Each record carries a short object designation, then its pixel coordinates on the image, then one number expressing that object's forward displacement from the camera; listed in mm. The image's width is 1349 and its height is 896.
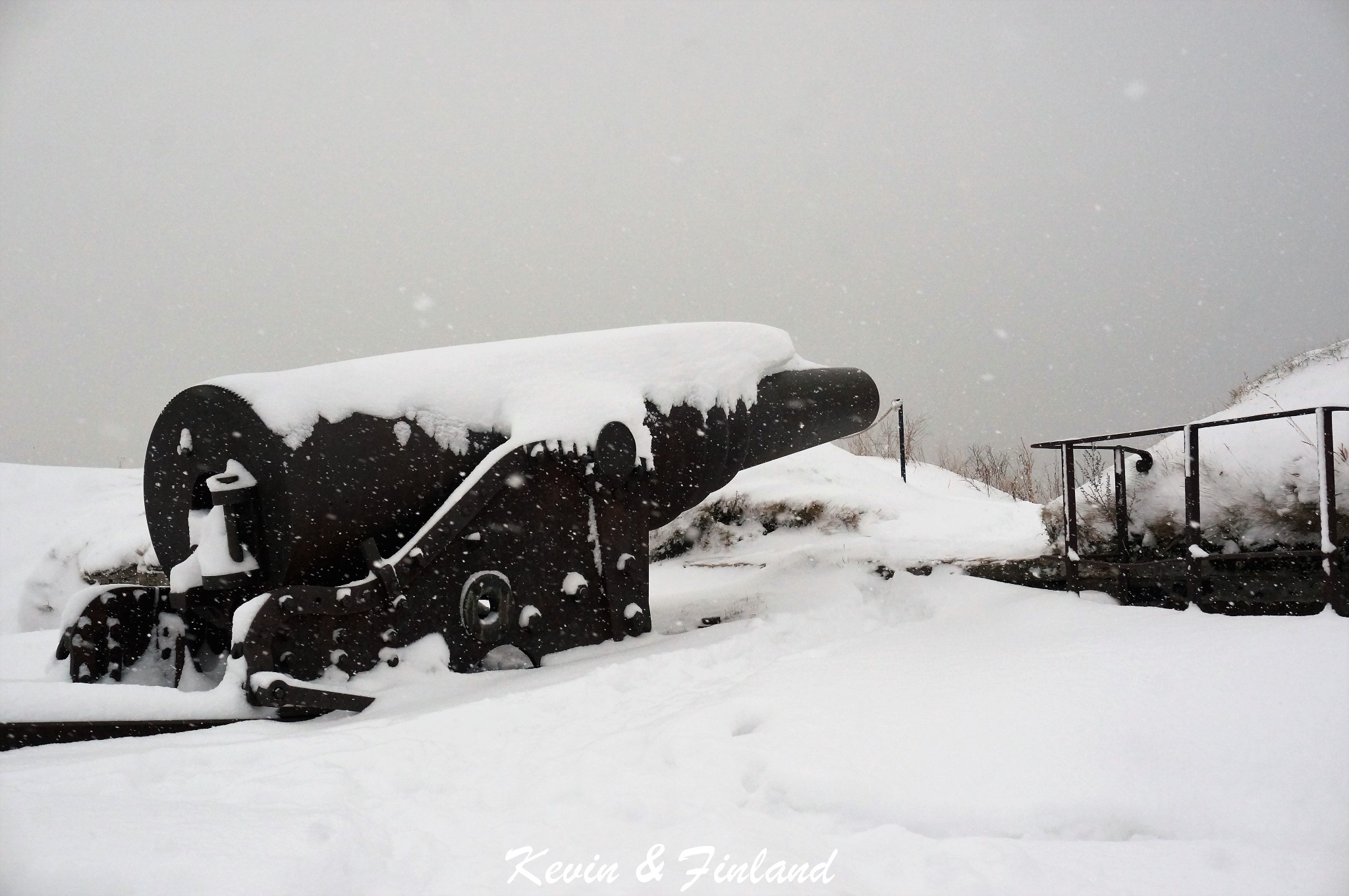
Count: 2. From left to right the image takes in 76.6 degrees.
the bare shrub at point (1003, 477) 15462
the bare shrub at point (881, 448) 15947
